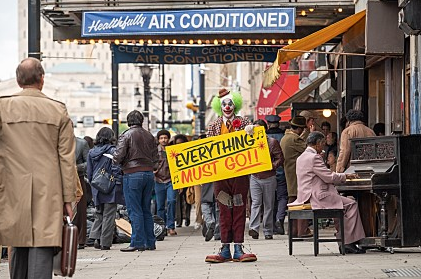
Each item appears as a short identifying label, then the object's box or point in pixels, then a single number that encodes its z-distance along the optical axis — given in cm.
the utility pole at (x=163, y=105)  5734
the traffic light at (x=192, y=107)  6398
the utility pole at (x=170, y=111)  6644
